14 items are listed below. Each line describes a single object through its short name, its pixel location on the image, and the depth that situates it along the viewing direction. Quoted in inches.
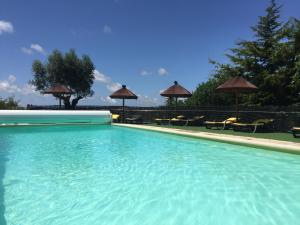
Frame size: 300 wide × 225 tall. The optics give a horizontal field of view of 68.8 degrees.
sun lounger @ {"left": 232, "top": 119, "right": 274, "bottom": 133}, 380.8
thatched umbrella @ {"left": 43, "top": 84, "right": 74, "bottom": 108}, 608.6
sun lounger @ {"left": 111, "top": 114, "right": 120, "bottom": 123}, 598.7
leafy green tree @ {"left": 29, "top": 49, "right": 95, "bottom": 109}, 891.0
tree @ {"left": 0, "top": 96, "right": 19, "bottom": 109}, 644.5
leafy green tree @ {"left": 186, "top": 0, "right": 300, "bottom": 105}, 508.5
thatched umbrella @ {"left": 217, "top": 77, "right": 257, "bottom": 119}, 401.3
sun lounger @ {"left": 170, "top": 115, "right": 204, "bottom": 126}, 498.1
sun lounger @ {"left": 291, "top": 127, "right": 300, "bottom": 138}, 317.1
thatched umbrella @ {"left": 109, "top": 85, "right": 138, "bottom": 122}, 571.8
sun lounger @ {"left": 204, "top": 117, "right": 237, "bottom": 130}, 422.4
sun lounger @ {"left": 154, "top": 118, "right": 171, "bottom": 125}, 540.1
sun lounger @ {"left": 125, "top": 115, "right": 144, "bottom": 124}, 563.5
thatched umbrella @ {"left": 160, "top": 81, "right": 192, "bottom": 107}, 522.8
